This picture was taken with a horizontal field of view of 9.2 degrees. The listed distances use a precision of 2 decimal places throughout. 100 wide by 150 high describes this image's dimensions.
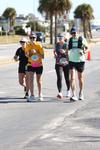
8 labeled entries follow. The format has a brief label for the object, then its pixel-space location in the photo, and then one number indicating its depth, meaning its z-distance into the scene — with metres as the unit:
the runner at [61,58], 16.75
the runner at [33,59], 16.16
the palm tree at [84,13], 98.62
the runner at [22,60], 17.00
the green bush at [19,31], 113.51
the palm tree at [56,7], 70.19
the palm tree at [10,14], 129.62
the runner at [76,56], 16.28
